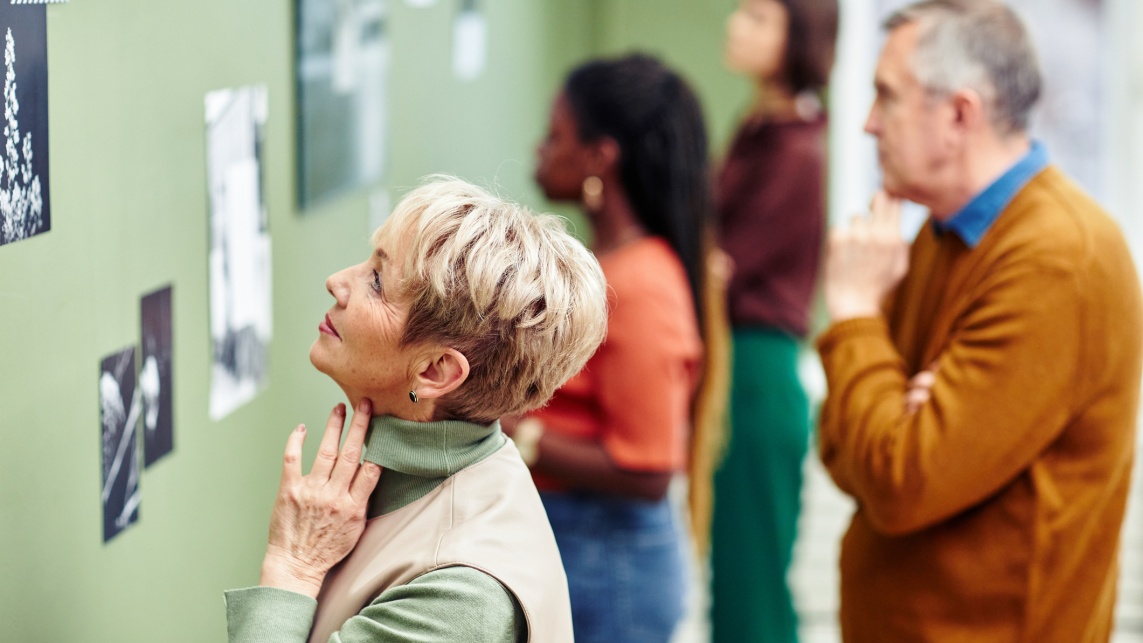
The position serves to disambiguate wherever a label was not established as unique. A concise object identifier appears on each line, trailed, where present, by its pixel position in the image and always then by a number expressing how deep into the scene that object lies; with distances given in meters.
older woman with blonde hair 2.34
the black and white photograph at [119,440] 2.58
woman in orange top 3.25
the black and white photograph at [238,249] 2.86
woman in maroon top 4.65
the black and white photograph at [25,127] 2.33
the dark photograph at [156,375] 2.67
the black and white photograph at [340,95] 3.22
